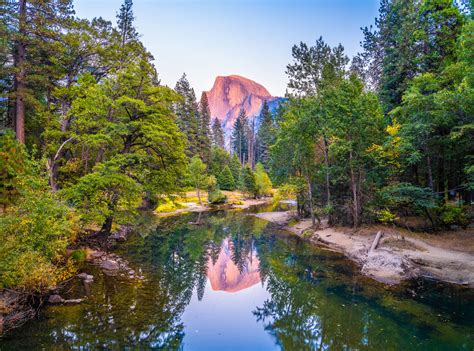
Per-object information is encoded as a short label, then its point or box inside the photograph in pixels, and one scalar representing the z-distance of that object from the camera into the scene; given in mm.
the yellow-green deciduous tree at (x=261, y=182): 59406
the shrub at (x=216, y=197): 48219
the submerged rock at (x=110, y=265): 14619
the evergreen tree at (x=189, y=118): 55562
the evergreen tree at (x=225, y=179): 59669
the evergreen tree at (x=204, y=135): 58594
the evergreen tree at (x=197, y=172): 43738
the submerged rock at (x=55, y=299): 10377
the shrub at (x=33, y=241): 9000
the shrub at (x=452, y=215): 19359
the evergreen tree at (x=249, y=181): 57719
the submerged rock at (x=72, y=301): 10430
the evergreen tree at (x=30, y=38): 16812
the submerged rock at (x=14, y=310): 8531
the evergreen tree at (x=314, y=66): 24317
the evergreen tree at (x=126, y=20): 29844
